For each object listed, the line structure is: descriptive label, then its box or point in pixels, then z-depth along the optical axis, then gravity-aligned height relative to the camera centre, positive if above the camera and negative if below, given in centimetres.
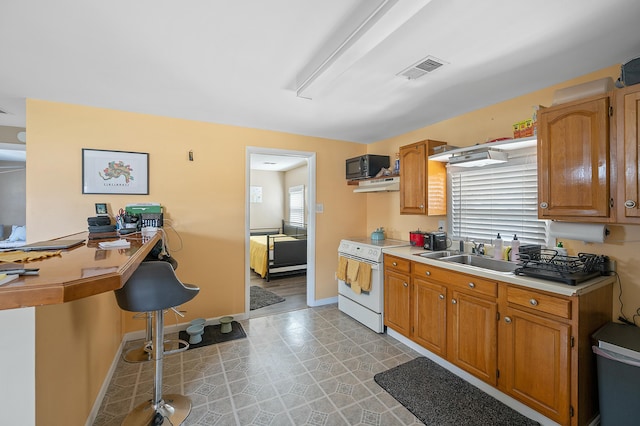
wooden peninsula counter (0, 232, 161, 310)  77 -20
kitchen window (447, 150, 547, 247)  243 +11
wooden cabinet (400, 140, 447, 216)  304 +37
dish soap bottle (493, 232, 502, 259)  252 -33
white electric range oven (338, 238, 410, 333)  313 -94
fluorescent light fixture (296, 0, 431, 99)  132 +100
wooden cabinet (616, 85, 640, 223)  158 +35
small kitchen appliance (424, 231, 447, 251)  297 -30
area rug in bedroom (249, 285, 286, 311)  401 -131
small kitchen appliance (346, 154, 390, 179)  383 +69
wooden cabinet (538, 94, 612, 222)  173 +35
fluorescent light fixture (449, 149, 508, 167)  237 +49
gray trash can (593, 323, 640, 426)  152 -94
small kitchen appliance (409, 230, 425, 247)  318 -29
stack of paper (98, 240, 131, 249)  162 -19
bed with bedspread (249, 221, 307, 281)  525 -84
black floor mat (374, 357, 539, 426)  188 -140
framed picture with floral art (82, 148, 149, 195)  281 +45
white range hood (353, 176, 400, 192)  349 +39
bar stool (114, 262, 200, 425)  162 -53
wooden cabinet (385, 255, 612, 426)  166 -88
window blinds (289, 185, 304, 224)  693 +25
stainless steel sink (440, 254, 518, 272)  246 -47
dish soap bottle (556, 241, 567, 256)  218 -30
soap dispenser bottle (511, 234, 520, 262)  237 -30
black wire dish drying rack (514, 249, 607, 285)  174 -37
